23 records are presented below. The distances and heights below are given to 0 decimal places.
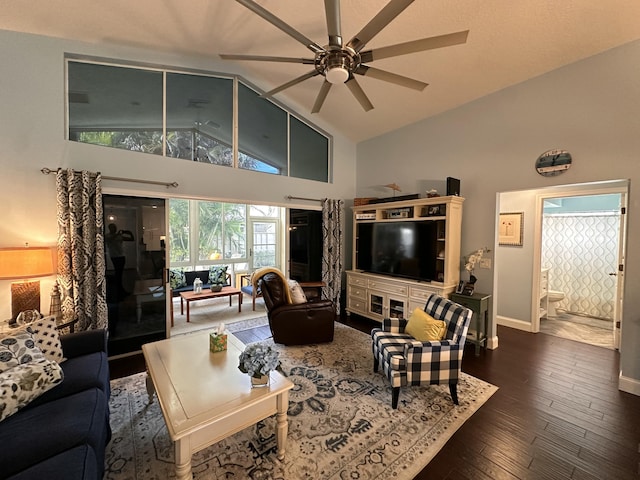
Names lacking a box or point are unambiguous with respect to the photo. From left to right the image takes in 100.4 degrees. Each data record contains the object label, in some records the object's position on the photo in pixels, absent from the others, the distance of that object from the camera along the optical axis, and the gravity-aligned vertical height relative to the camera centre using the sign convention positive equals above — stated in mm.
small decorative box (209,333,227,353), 2285 -949
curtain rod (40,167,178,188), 2816 +636
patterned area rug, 1716 -1507
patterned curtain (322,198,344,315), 4941 -275
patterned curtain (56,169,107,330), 2846 -183
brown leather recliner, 3426 -1073
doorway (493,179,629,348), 4027 -463
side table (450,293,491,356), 3338 -942
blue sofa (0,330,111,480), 1182 -1046
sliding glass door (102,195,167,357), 3252 -493
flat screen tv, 3807 -214
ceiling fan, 1555 +1276
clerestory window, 3104 +1588
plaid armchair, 2248 -1070
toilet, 4719 -1120
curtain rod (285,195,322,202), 4610 +639
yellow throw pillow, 2482 -886
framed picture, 4234 +138
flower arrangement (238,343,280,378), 1729 -832
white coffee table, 1457 -1036
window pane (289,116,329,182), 4770 +1513
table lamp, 2389 -361
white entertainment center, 3647 -442
